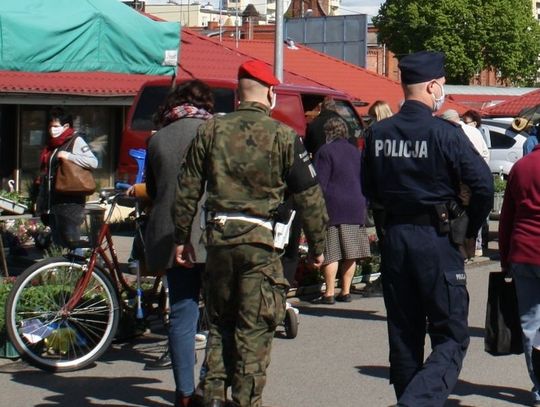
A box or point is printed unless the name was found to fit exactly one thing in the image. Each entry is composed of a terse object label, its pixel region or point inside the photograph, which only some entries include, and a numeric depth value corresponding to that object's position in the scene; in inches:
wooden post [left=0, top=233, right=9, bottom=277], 536.6
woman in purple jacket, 605.3
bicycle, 436.8
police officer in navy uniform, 321.6
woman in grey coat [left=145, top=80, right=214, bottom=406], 370.2
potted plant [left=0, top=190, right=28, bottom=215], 529.1
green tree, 4262.7
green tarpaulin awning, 458.5
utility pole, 1065.7
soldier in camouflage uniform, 328.4
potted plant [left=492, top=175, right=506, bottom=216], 983.4
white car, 1493.8
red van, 829.6
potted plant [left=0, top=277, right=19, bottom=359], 463.2
